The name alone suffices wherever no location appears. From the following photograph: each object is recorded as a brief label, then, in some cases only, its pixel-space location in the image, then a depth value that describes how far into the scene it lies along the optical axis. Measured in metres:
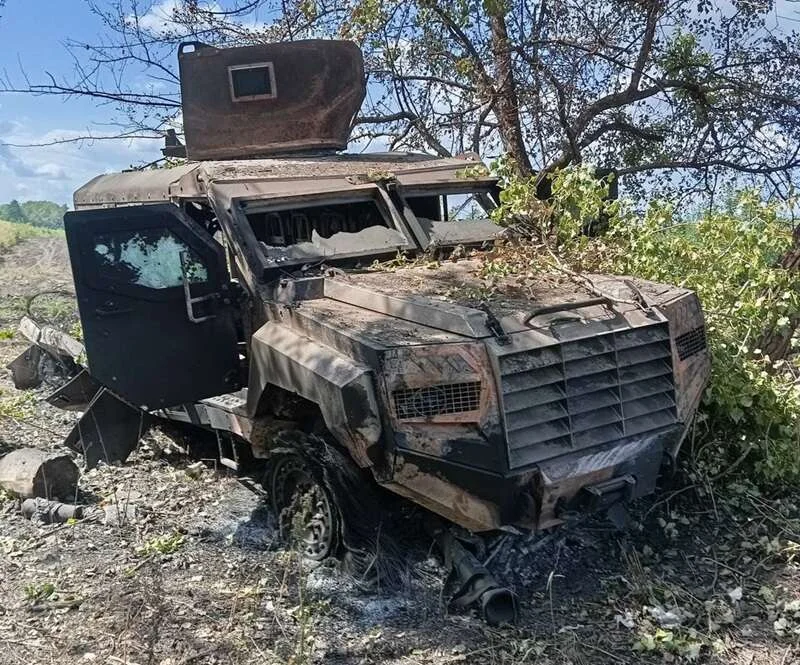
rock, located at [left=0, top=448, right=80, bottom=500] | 5.48
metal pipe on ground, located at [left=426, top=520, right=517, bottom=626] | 3.93
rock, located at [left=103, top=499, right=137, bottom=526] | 5.17
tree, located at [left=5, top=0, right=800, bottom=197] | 8.77
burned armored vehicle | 3.78
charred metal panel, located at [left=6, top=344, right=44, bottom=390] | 8.66
